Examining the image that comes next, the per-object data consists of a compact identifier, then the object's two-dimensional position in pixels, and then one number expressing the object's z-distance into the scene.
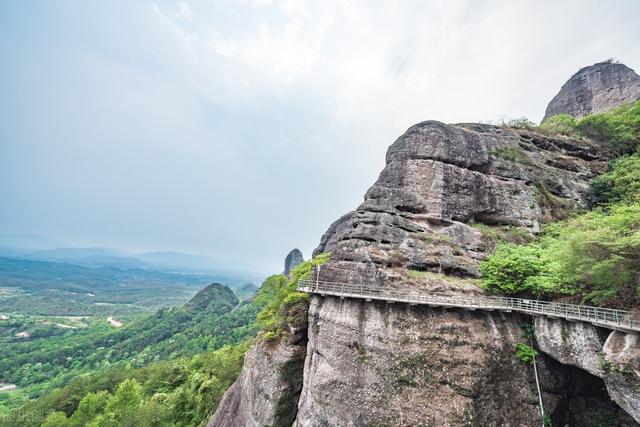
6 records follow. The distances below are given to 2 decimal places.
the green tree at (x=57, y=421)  31.73
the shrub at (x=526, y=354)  17.16
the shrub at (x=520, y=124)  39.33
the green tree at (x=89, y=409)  34.20
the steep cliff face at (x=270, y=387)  19.88
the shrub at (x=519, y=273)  19.20
